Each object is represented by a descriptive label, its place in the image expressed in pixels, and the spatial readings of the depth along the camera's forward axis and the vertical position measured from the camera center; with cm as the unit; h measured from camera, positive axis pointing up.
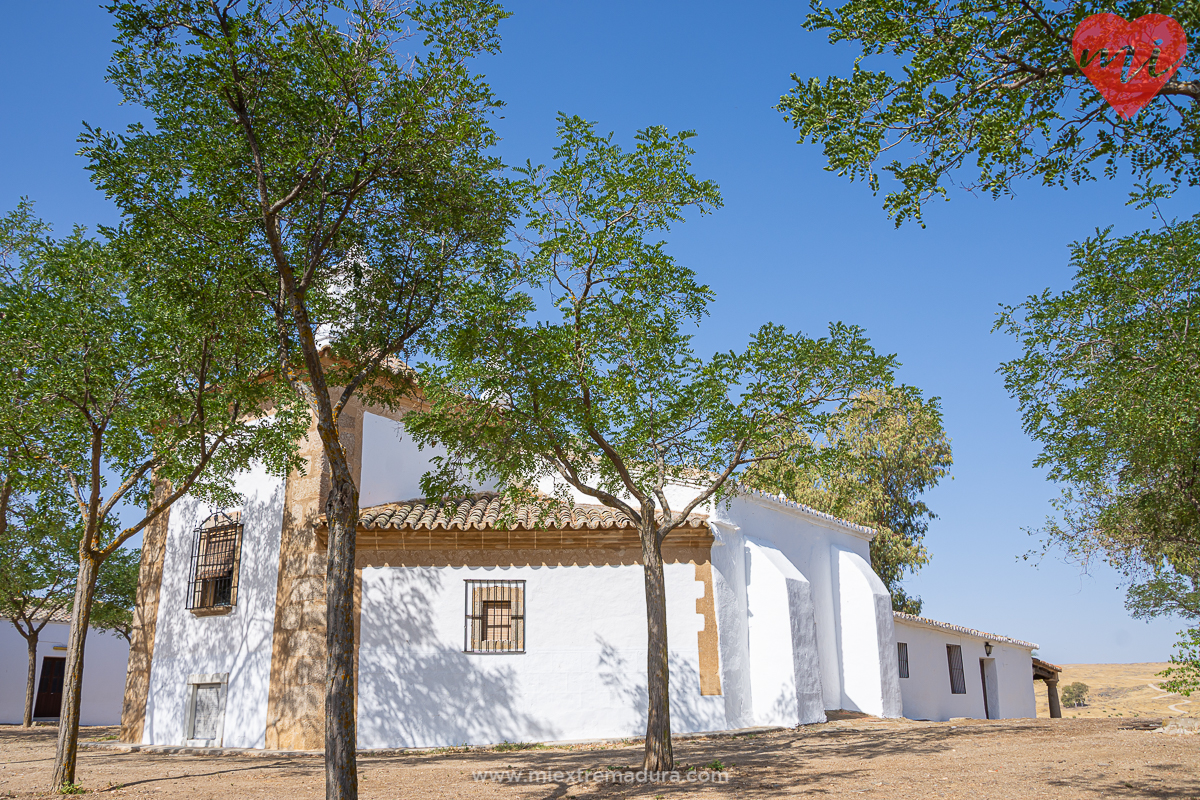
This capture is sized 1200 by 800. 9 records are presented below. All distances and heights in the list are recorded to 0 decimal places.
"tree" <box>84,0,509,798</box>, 698 +416
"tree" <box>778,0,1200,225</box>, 557 +359
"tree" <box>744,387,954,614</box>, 2550 +390
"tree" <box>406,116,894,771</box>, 888 +261
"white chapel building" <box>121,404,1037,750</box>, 1295 -17
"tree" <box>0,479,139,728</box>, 2056 +105
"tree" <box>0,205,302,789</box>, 962 +277
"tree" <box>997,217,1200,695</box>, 862 +255
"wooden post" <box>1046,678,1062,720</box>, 2836 -311
